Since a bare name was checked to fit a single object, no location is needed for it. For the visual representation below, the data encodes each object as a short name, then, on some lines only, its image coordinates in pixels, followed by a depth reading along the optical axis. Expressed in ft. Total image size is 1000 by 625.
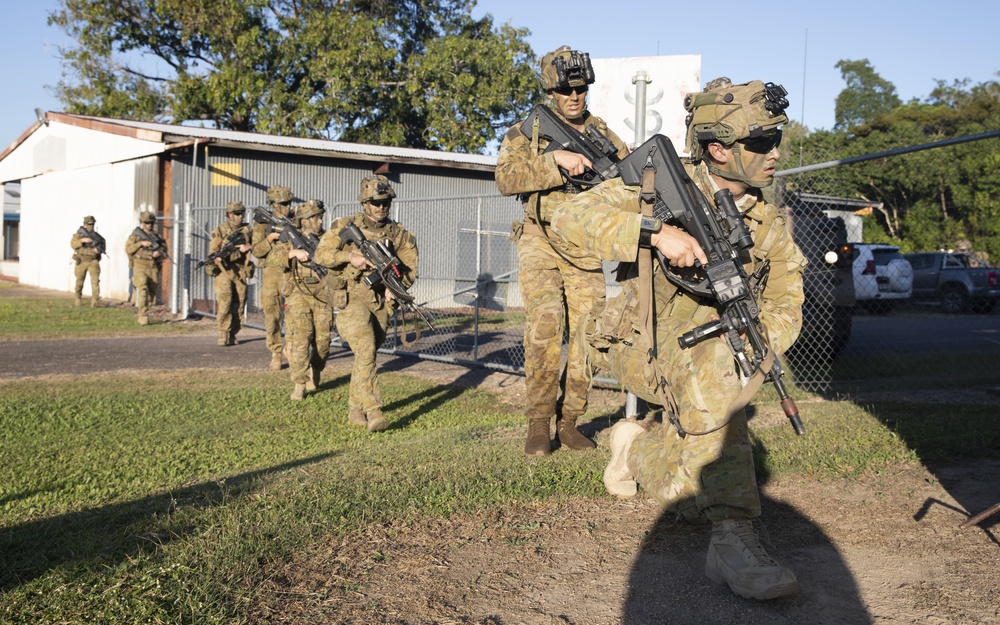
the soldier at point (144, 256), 56.34
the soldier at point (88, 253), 65.46
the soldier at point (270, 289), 36.29
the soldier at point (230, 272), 42.88
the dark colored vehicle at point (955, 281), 59.82
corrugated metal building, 65.46
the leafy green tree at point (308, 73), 101.14
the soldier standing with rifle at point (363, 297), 24.62
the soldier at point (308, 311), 30.45
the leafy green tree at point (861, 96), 208.74
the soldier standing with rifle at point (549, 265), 18.81
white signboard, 21.03
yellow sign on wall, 65.92
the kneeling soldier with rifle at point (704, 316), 11.98
